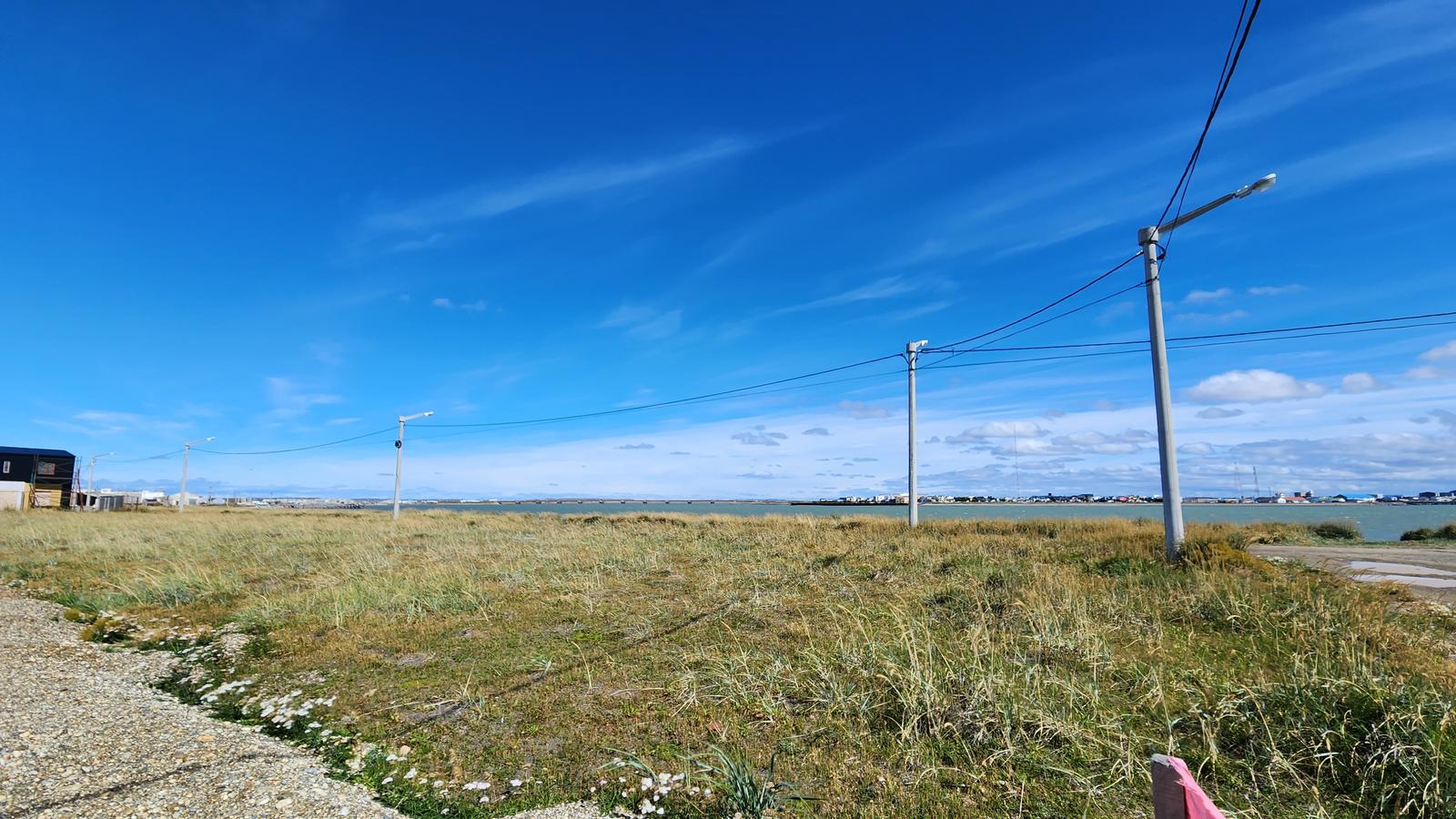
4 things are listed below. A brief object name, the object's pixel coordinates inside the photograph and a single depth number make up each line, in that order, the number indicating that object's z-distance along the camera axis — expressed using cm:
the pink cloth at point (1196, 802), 183
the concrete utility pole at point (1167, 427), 1255
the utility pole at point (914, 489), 2283
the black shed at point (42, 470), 6525
